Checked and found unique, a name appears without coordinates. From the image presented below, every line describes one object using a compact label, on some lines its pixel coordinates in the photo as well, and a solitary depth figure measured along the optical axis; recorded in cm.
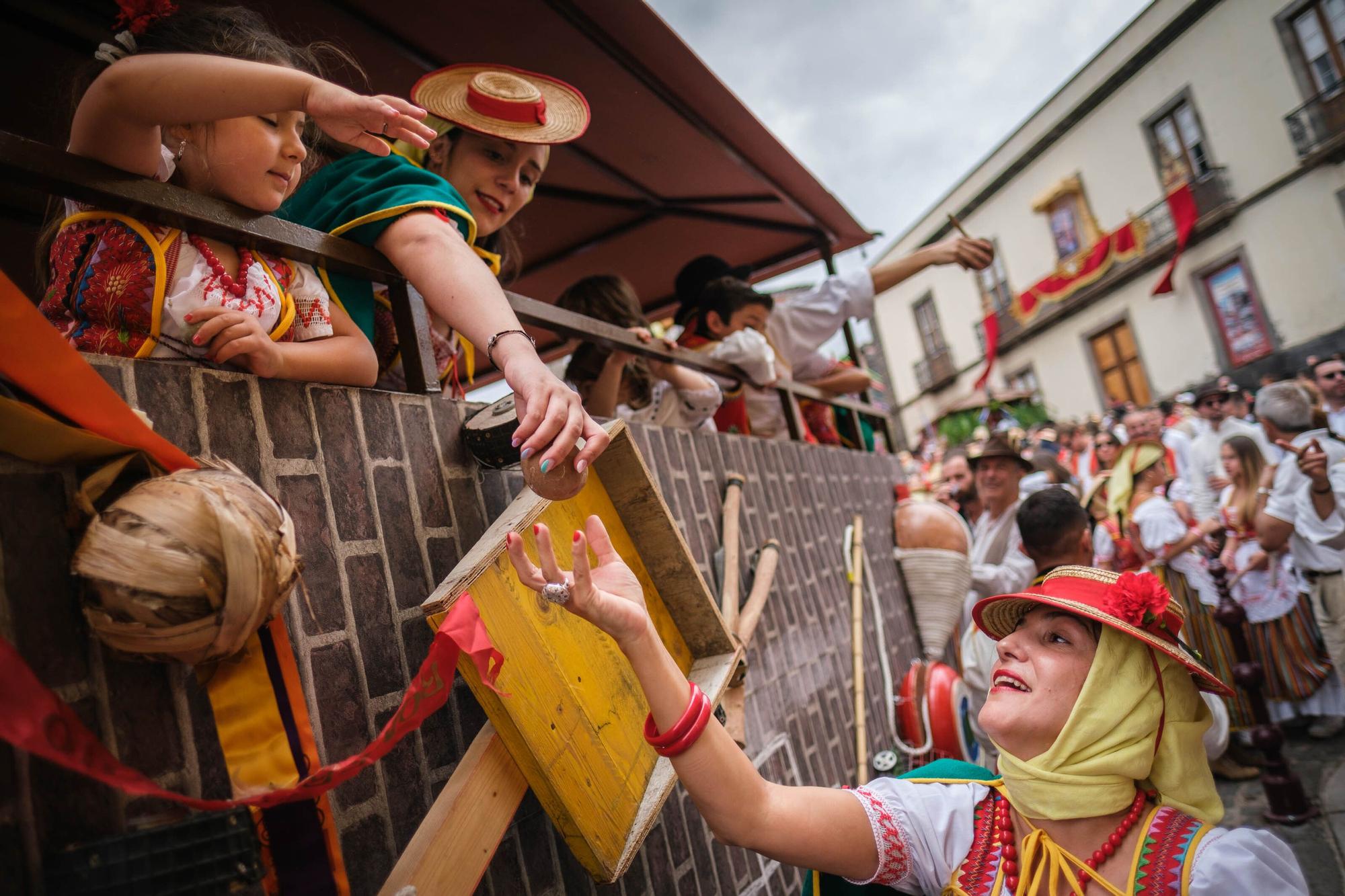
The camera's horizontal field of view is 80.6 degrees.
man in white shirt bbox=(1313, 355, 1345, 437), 666
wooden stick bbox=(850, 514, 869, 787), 388
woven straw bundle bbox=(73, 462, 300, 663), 106
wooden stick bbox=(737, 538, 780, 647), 302
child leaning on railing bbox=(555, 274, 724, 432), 342
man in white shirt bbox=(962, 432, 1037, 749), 471
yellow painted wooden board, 154
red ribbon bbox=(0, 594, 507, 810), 94
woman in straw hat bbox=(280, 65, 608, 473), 149
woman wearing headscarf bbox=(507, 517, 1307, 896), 170
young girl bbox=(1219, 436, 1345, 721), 593
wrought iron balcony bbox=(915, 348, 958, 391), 2648
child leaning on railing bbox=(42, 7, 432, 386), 132
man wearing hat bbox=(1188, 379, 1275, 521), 741
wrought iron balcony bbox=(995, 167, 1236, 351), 1742
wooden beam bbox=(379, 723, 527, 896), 139
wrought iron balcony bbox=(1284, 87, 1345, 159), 1512
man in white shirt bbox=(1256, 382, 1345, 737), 539
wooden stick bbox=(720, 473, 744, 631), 296
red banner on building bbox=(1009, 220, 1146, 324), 1962
